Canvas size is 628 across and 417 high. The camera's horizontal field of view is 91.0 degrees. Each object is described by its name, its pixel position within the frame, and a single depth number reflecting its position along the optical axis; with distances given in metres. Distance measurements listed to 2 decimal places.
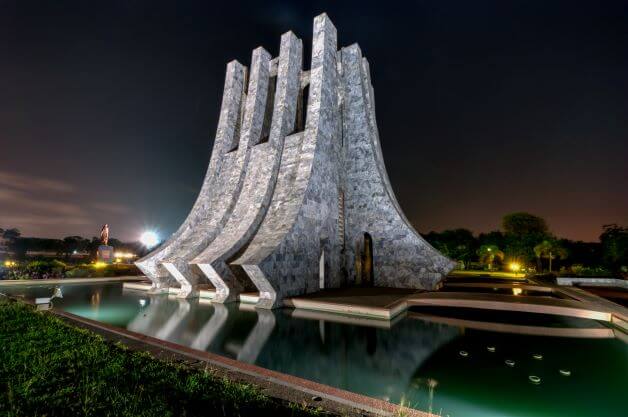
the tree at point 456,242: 40.12
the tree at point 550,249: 31.53
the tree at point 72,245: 67.94
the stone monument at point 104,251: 26.18
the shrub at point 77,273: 17.08
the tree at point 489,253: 40.69
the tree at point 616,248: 20.08
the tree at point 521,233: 34.03
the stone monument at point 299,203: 10.68
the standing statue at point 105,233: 26.00
